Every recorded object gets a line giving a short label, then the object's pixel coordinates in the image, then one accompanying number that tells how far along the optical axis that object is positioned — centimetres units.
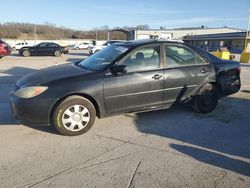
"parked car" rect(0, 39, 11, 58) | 1449
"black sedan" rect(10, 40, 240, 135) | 335
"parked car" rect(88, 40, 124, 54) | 2057
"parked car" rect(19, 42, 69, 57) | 1924
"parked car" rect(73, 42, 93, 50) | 3811
